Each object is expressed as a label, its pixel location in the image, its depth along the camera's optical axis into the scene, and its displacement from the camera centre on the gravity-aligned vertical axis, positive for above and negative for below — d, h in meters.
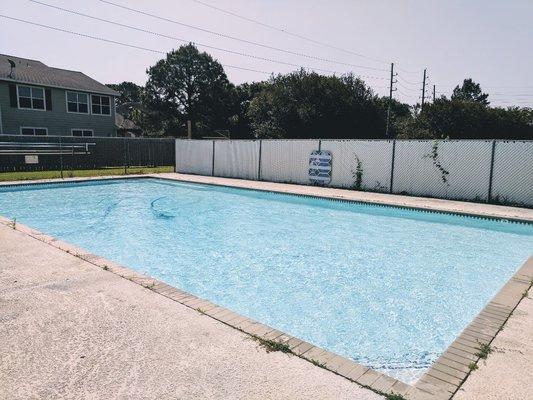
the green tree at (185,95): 48.75 +6.51
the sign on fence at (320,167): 16.75 -0.84
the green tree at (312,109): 33.09 +3.45
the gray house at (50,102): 24.59 +3.02
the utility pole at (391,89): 34.53 +6.18
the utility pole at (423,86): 44.25 +7.28
